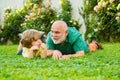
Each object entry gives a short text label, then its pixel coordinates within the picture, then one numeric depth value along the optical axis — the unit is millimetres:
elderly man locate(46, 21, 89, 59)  4701
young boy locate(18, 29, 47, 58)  4751
